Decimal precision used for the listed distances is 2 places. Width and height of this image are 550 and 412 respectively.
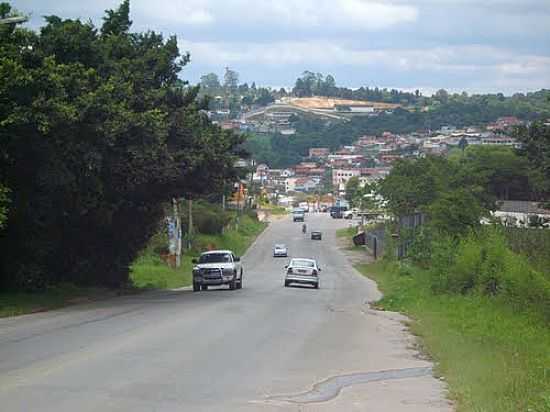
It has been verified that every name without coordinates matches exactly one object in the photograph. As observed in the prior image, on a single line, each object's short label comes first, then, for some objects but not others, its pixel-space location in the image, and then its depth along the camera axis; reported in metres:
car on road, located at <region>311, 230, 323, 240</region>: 121.31
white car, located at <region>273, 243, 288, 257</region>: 94.56
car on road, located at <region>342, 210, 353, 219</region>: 159.90
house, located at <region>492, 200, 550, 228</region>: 51.47
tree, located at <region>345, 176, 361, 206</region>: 119.81
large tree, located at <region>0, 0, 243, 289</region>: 30.52
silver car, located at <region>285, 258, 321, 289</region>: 53.38
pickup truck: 46.41
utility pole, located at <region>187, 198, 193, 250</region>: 86.76
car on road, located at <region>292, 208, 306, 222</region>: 152.88
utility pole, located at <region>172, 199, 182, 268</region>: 67.75
